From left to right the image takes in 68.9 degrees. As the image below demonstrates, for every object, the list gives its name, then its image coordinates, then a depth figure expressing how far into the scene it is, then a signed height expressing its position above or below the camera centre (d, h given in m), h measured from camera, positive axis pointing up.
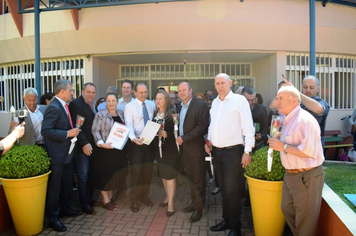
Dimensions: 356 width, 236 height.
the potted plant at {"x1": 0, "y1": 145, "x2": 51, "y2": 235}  3.46 -0.94
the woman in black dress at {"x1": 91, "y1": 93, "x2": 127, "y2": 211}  4.38 -0.78
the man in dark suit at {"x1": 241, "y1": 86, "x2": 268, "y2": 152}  4.52 -0.08
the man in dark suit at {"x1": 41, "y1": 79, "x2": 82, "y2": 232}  3.77 -0.38
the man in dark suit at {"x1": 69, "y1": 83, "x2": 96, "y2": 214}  4.35 -0.63
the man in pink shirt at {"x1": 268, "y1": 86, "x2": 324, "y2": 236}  2.53 -0.49
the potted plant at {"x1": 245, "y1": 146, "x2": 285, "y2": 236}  3.19 -1.02
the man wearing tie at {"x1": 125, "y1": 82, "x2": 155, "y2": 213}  4.45 -0.65
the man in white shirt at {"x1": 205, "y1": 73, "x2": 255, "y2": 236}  3.48 -0.37
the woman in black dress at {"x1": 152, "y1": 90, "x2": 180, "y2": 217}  4.28 -0.60
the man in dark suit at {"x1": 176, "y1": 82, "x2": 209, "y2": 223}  4.05 -0.49
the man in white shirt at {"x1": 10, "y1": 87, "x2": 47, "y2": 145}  4.30 -0.12
